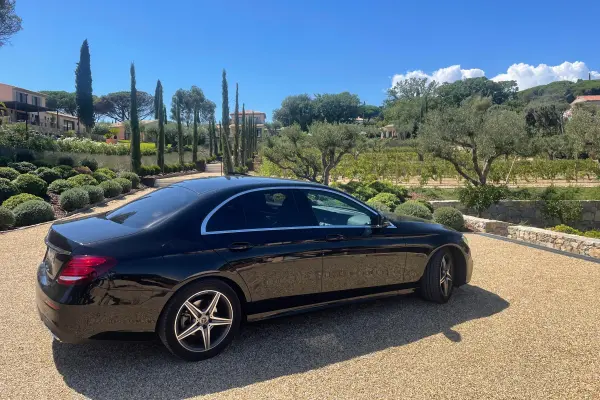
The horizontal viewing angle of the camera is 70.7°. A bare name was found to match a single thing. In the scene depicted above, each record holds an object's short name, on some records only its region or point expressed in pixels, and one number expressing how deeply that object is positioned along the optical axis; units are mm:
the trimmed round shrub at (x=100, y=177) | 17962
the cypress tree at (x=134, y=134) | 25094
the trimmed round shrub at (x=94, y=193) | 13555
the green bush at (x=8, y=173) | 14383
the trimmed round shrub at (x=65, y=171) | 17191
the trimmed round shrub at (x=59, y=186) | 14289
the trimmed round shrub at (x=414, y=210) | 10219
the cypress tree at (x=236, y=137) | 38656
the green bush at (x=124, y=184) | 17592
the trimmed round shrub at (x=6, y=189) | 11979
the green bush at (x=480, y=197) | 13922
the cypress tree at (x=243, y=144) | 42572
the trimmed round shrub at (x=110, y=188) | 15281
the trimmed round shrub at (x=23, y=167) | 17031
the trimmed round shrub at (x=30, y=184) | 13020
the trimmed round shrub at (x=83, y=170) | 19478
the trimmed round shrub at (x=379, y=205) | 10781
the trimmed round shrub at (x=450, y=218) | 10359
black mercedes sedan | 3025
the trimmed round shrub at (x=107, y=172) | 20066
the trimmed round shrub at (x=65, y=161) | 20703
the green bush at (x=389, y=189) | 16531
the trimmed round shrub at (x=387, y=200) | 12027
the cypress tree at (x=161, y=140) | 30531
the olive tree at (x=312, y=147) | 17922
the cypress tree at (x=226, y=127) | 31969
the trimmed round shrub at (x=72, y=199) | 12094
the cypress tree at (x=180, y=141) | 37906
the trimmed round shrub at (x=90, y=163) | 21984
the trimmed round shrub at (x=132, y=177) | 19969
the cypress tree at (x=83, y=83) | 42938
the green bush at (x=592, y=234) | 10164
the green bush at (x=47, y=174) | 16016
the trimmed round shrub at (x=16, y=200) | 10659
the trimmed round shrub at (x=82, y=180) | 15227
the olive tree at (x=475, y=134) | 15164
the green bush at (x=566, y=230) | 10188
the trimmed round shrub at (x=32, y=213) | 9840
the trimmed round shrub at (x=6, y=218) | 9236
